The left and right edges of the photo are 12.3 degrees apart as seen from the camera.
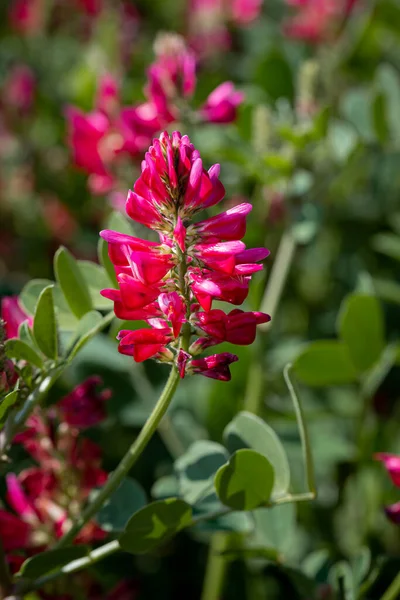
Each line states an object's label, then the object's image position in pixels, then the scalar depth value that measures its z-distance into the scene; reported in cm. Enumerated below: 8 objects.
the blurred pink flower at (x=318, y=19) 83
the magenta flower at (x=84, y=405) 49
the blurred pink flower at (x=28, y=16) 95
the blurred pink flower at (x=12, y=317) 48
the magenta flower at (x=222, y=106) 57
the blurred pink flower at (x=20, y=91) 80
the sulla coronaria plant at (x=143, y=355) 43
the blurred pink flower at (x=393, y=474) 49
